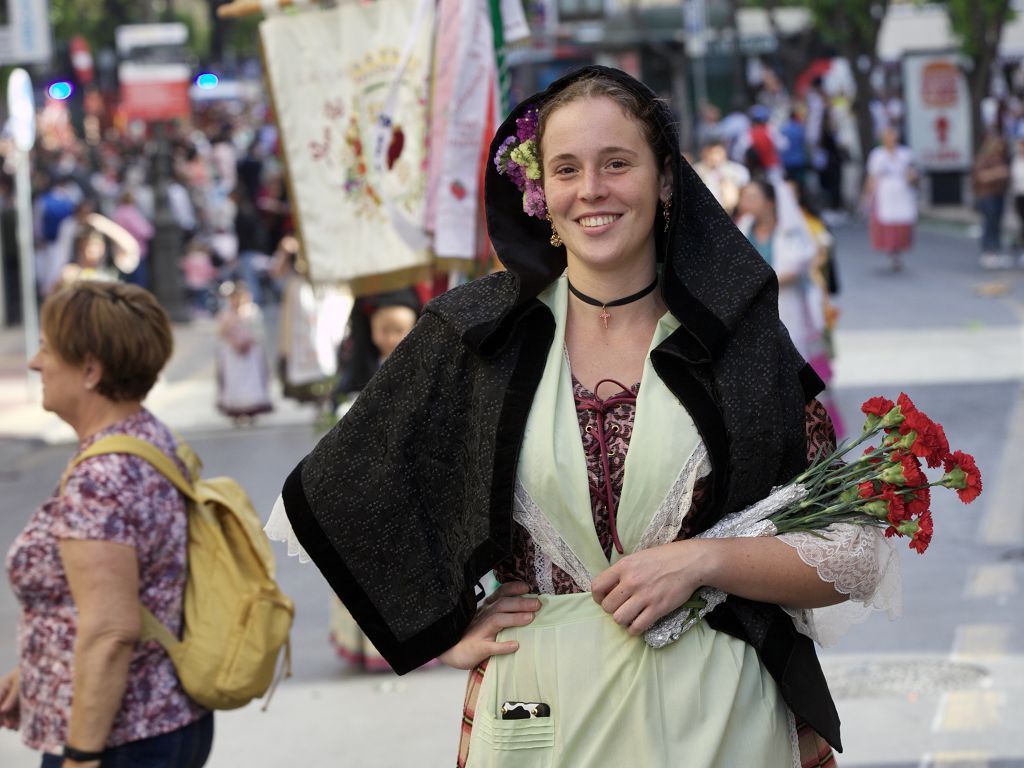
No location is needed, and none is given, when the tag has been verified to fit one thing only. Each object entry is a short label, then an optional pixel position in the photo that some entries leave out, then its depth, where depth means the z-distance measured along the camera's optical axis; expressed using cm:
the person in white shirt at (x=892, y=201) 2253
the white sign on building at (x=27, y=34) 1747
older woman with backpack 353
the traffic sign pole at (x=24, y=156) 1574
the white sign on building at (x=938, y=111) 2873
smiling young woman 285
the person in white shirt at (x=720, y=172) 1594
